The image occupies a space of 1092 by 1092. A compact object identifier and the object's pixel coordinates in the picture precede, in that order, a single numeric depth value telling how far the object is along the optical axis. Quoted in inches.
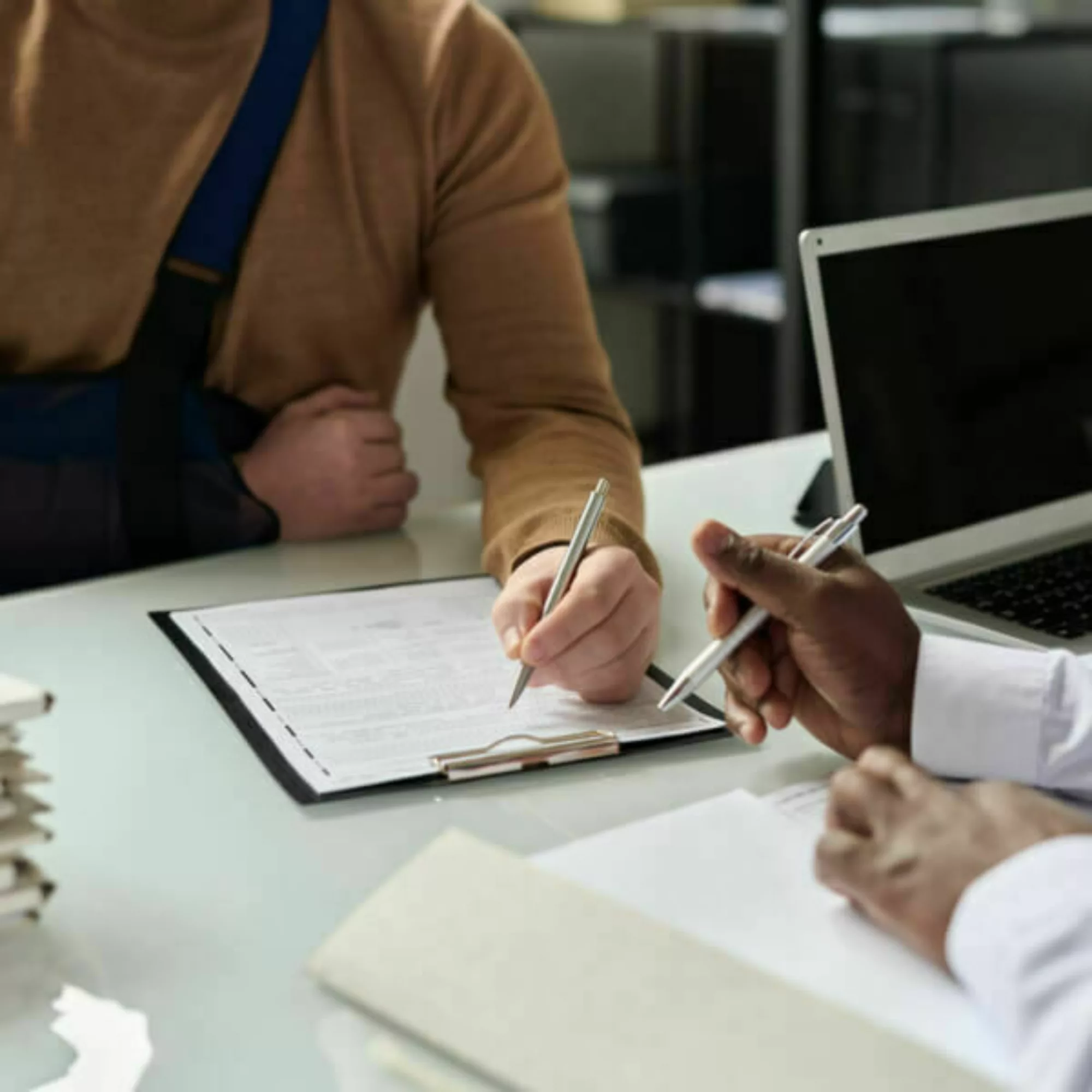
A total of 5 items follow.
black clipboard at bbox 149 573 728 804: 29.9
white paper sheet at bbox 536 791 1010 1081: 22.5
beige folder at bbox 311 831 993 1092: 20.2
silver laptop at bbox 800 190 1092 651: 38.6
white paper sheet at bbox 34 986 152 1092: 21.6
